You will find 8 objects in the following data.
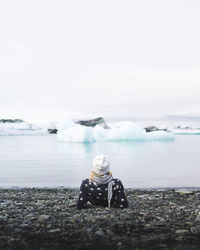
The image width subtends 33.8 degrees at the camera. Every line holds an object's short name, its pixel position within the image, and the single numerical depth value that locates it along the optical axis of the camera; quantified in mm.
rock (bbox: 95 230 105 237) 4324
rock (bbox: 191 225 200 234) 4352
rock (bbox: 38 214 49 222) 5081
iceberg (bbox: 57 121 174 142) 39781
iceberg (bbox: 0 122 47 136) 104062
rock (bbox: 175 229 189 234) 4359
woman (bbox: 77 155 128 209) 5604
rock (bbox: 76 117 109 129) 85006
